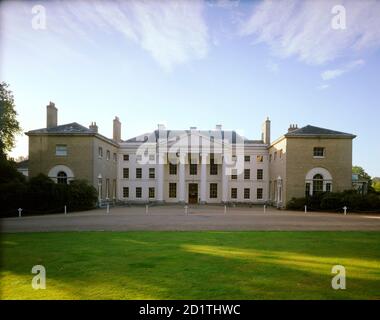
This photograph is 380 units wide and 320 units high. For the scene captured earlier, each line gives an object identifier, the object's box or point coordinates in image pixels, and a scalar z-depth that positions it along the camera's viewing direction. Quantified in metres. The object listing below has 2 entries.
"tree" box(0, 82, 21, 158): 30.91
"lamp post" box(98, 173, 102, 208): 32.78
